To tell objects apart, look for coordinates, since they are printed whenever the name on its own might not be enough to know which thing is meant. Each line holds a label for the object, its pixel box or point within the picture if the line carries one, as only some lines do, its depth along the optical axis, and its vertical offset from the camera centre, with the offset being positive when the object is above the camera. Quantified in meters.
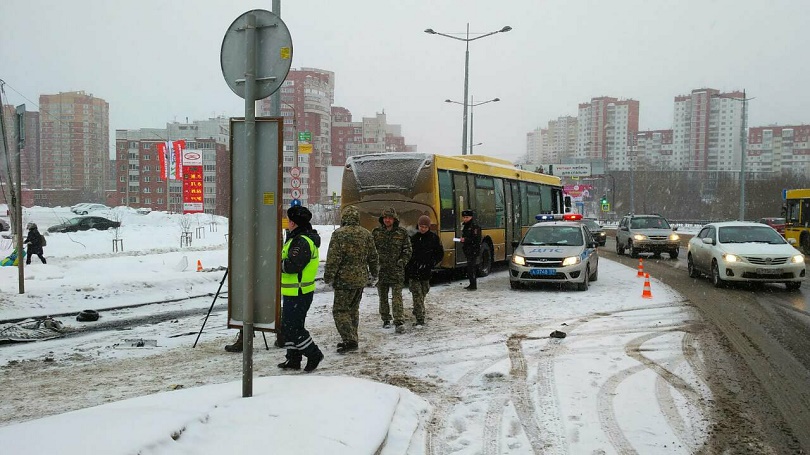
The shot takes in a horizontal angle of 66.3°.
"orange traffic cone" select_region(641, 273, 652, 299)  12.66 -1.71
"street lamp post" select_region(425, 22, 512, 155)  30.97 +7.25
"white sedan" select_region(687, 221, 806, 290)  13.49 -1.03
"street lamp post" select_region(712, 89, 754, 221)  37.72 +3.48
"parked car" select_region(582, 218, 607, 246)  32.85 -1.25
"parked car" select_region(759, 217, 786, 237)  44.96 -0.85
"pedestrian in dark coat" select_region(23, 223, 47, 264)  19.91 -1.27
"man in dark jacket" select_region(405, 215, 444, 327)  9.62 -0.88
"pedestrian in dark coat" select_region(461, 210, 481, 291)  13.80 -0.81
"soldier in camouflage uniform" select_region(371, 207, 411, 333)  9.09 -0.70
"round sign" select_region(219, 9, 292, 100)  4.65 +1.16
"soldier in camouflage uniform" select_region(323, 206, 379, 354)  7.44 -0.77
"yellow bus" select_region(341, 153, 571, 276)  14.20 +0.35
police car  13.80 -1.10
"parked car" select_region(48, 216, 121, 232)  43.55 -1.53
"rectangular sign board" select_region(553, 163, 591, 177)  67.56 +4.15
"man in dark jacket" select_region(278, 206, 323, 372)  6.63 -0.95
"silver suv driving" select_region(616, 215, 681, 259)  24.17 -1.09
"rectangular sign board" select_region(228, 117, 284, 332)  4.75 -0.14
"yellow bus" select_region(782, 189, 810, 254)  26.05 -0.29
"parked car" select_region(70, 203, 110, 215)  56.54 -0.51
